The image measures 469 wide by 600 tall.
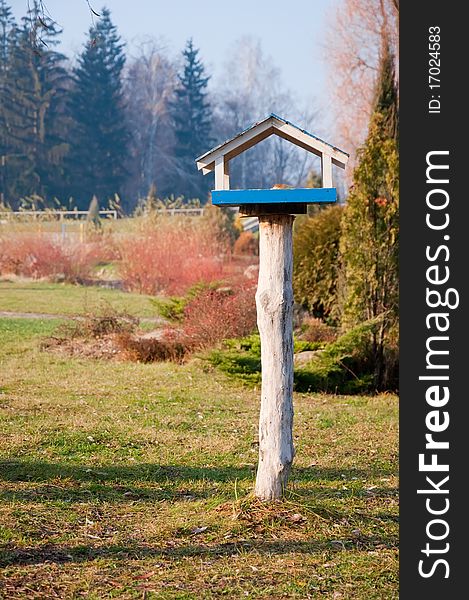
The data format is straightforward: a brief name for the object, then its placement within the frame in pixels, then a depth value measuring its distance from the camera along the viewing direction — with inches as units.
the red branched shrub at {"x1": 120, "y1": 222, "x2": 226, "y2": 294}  695.7
